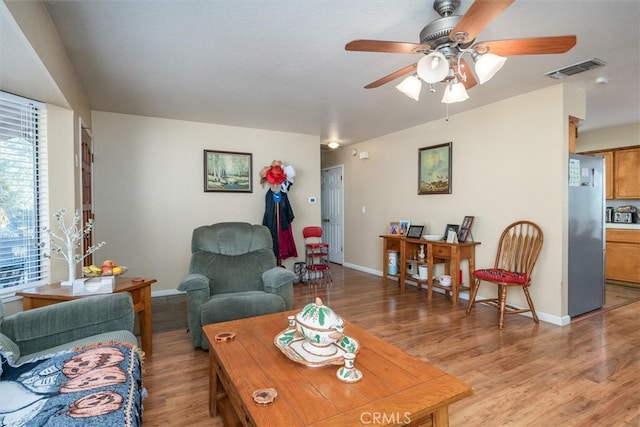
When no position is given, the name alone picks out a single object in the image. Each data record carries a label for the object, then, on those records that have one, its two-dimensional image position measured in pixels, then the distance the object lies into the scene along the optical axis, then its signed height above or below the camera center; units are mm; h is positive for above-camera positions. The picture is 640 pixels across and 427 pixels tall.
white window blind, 2123 +145
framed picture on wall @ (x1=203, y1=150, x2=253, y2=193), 4430 +551
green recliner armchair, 2451 -568
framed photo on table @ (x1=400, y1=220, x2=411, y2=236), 4727 -249
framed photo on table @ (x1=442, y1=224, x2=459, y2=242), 4008 -246
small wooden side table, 1978 -548
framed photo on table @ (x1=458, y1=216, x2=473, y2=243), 3846 -247
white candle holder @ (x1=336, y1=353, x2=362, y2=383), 1250 -637
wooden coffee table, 1065 -668
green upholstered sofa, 1530 -586
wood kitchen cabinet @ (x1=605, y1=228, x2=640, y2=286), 4438 -667
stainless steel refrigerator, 3205 -261
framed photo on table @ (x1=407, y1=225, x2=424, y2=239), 4371 -301
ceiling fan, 1527 +814
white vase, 2150 -415
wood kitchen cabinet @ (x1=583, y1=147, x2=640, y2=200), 4551 +510
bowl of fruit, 2273 -422
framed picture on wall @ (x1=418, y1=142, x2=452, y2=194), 4193 +545
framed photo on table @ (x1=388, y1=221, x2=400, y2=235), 4804 -269
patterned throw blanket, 1042 -657
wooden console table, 3707 -573
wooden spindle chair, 3041 -572
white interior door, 6395 +1
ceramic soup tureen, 1343 -494
